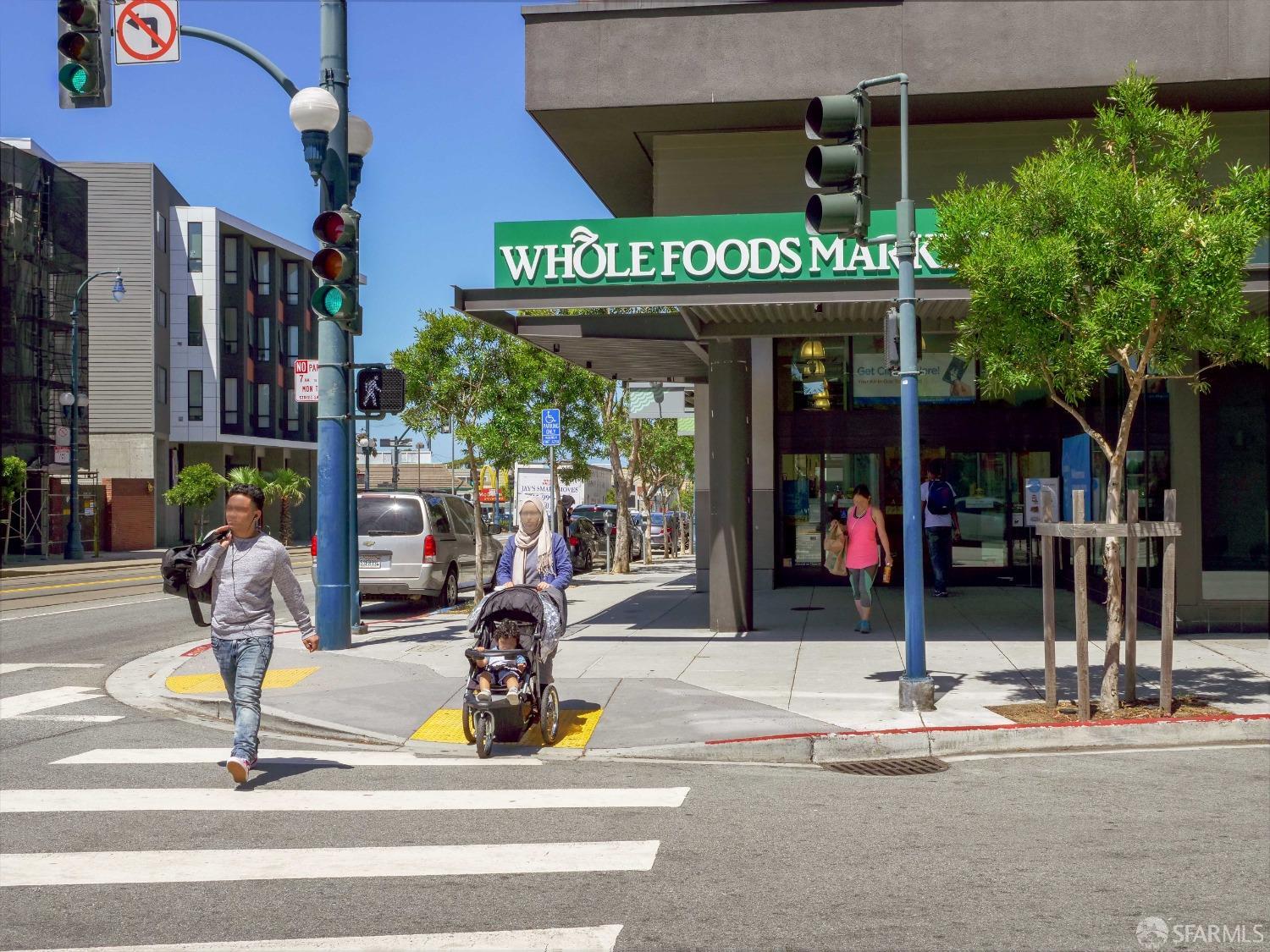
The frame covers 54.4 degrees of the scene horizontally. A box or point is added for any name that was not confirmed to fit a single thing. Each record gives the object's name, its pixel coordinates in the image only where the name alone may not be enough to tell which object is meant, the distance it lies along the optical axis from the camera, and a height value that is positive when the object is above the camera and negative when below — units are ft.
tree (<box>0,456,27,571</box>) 120.37 +2.00
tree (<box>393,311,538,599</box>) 76.74 +7.49
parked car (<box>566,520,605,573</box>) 103.40 -4.07
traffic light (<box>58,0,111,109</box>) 34.17 +12.36
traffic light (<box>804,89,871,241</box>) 30.81 +8.22
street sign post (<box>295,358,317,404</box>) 49.98 +4.86
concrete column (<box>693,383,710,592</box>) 72.59 +0.31
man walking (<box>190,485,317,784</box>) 25.66 -2.13
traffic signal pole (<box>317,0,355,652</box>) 45.57 +2.61
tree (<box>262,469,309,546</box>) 188.14 +1.66
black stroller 28.50 -3.59
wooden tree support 31.17 -2.33
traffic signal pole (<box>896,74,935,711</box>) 32.19 +0.68
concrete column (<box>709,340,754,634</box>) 49.75 -0.03
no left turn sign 37.58 +14.39
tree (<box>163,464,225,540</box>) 169.37 +1.60
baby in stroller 28.63 -3.91
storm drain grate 27.09 -6.12
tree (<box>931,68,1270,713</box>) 29.96 +5.69
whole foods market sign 42.39 +8.42
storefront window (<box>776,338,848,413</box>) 71.56 +7.04
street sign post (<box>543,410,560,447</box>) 67.21 +3.79
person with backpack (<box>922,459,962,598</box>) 62.39 -1.38
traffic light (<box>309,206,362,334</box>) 41.75 +7.89
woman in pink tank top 48.47 -2.05
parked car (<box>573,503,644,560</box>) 123.95 -2.52
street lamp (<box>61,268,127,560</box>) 133.08 +2.19
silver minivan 61.72 -2.49
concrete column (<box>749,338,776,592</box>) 71.20 +2.24
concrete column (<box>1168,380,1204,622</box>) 46.98 +0.22
